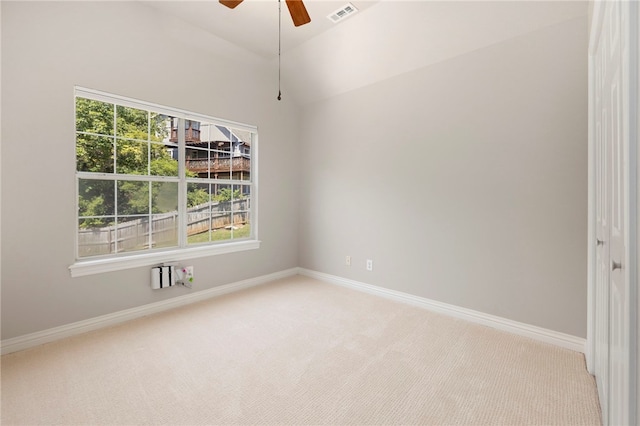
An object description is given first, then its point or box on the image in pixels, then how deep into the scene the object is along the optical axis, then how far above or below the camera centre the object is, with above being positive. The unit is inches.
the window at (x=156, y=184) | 103.2 +11.1
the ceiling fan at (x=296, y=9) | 80.0 +57.2
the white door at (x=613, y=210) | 33.1 -0.4
